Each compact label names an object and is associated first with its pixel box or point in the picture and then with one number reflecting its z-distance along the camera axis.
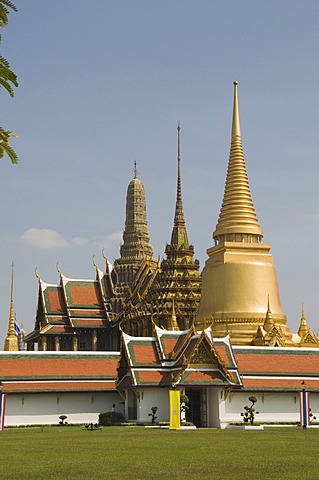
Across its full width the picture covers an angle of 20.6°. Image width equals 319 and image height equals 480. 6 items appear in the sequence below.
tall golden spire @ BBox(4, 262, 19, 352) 70.81
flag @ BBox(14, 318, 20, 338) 72.39
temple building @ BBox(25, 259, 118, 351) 70.62
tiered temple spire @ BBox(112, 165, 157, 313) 78.56
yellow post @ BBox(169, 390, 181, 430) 33.00
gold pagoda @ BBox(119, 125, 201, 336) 62.69
